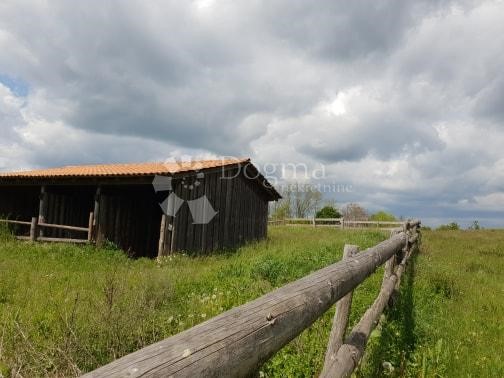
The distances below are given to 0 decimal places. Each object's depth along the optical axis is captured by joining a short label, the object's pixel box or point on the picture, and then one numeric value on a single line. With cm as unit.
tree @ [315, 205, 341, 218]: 3867
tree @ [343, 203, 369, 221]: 5455
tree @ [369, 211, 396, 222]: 4509
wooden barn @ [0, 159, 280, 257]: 1435
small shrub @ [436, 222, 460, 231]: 3073
